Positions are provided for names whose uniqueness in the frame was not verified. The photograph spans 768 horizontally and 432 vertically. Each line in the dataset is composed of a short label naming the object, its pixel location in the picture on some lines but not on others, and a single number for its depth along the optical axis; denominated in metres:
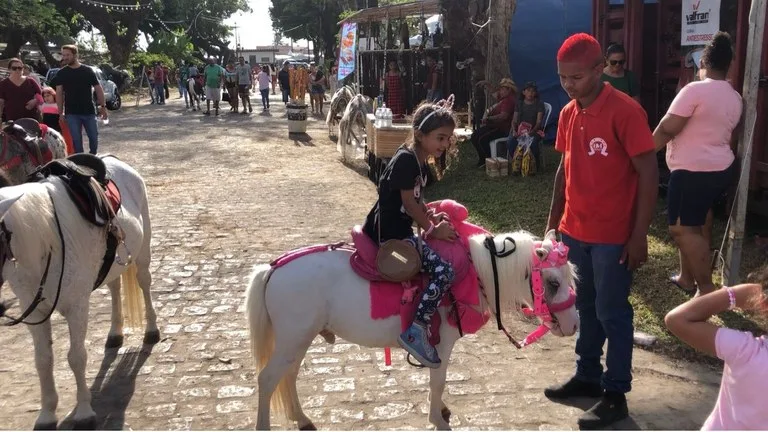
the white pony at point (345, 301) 3.39
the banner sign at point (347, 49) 19.64
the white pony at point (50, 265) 3.42
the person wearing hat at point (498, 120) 11.20
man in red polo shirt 3.46
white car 26.61
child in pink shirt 2.10
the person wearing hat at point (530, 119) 10.54
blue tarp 13.73
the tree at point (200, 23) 58.47
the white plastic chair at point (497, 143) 11.02
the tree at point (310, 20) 54.75
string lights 41.72
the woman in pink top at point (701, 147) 5.13
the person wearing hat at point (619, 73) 7.70
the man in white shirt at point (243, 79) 24.51
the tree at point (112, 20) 41.59
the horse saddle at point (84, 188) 3.90
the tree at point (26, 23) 31.30
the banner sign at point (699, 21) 7.92
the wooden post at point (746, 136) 5.14
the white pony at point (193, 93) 26.79
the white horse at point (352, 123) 14.16
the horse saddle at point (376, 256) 3.42
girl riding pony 3.36
